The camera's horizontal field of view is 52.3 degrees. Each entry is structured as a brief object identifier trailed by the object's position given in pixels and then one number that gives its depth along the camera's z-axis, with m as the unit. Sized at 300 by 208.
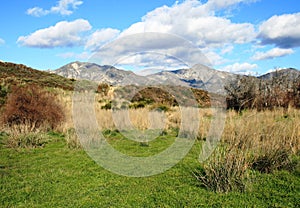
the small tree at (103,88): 31.20
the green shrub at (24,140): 10.69
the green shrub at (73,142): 10.48
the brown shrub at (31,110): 14.19
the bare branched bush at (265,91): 19.78
